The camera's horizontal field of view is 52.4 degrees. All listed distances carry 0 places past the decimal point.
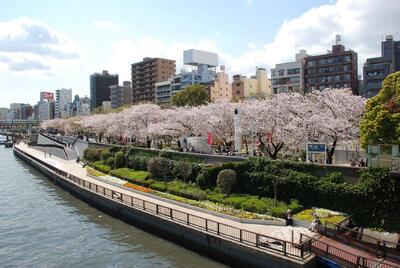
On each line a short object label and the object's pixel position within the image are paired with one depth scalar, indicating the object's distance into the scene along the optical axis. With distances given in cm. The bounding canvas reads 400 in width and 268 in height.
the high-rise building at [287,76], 10106
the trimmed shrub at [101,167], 4932
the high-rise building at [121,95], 17500
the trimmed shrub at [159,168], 3897
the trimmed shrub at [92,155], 5788
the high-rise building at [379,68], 7969
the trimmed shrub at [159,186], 3566
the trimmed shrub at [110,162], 5059
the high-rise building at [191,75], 12588
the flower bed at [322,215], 2403
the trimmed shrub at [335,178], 2566
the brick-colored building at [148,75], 14288
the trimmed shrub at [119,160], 4906
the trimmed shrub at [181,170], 3616
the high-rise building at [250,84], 12025
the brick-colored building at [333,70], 8419
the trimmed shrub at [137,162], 4470
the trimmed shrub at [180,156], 3672
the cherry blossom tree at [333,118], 3581
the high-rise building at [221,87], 11812
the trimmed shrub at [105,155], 5410
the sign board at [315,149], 3061
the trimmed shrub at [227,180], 3095
